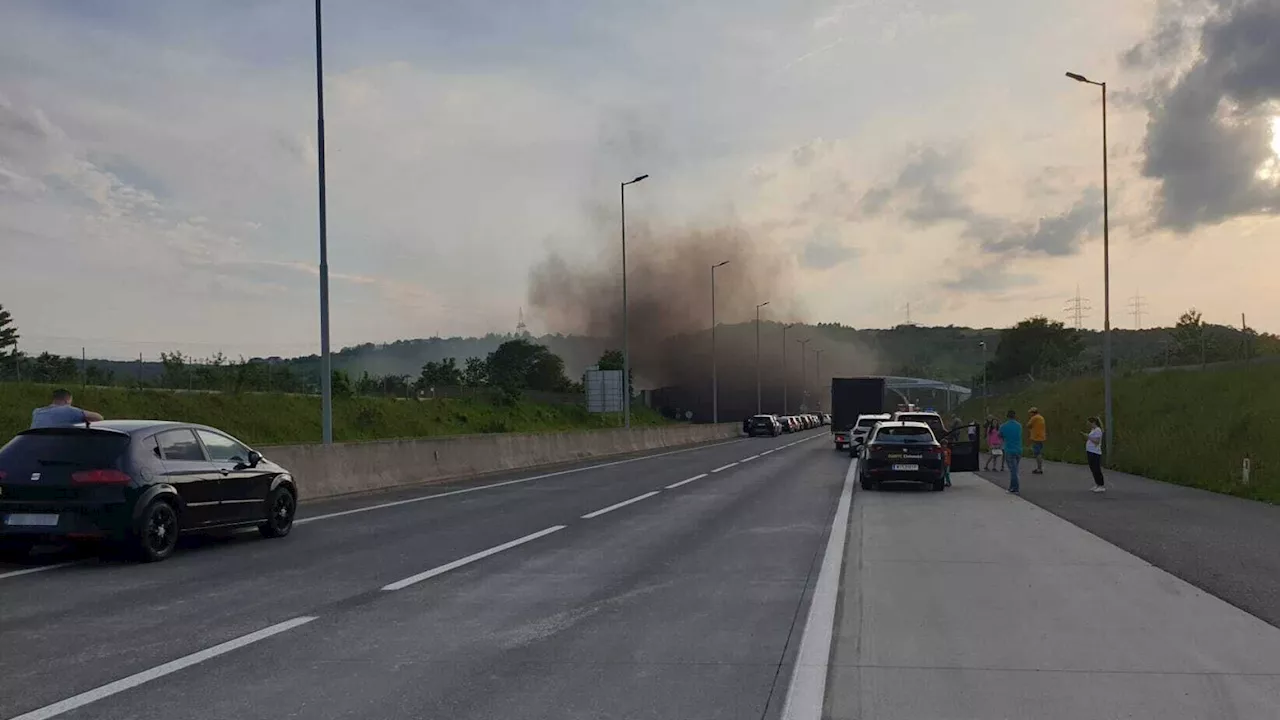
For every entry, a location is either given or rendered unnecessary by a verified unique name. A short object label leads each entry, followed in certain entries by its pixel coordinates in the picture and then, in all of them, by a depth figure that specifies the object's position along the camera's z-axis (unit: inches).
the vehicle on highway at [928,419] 1021.2
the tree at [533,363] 4296.3
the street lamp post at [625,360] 1815.9
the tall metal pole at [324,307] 840.3
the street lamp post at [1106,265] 1187.3
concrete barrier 744.3
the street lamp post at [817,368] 6166.3
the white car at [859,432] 1454.2
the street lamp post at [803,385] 5509.8
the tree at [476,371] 3253.0
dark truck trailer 1817.2
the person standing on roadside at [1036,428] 1008.2
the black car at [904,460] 837.2
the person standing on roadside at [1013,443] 821.2
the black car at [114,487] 410.9
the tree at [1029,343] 5767.7
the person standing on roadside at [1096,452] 805.9
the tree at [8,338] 1304.9
